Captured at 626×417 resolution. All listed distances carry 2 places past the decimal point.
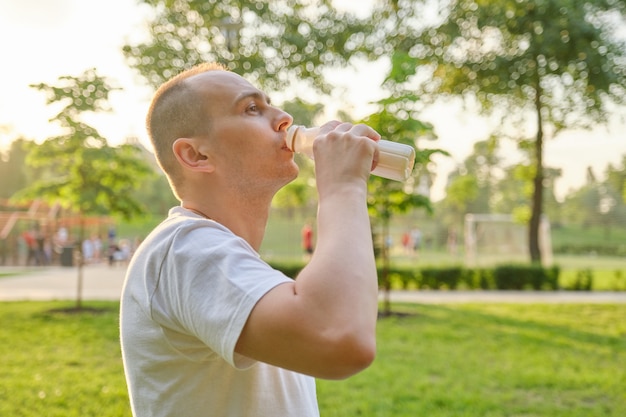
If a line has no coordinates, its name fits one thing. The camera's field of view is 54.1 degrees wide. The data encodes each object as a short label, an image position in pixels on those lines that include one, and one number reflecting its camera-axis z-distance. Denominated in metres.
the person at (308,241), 20.07
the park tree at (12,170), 49.16
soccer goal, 25.20
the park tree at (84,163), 10.08
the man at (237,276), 1.00
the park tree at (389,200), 9.95
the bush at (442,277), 17.28
